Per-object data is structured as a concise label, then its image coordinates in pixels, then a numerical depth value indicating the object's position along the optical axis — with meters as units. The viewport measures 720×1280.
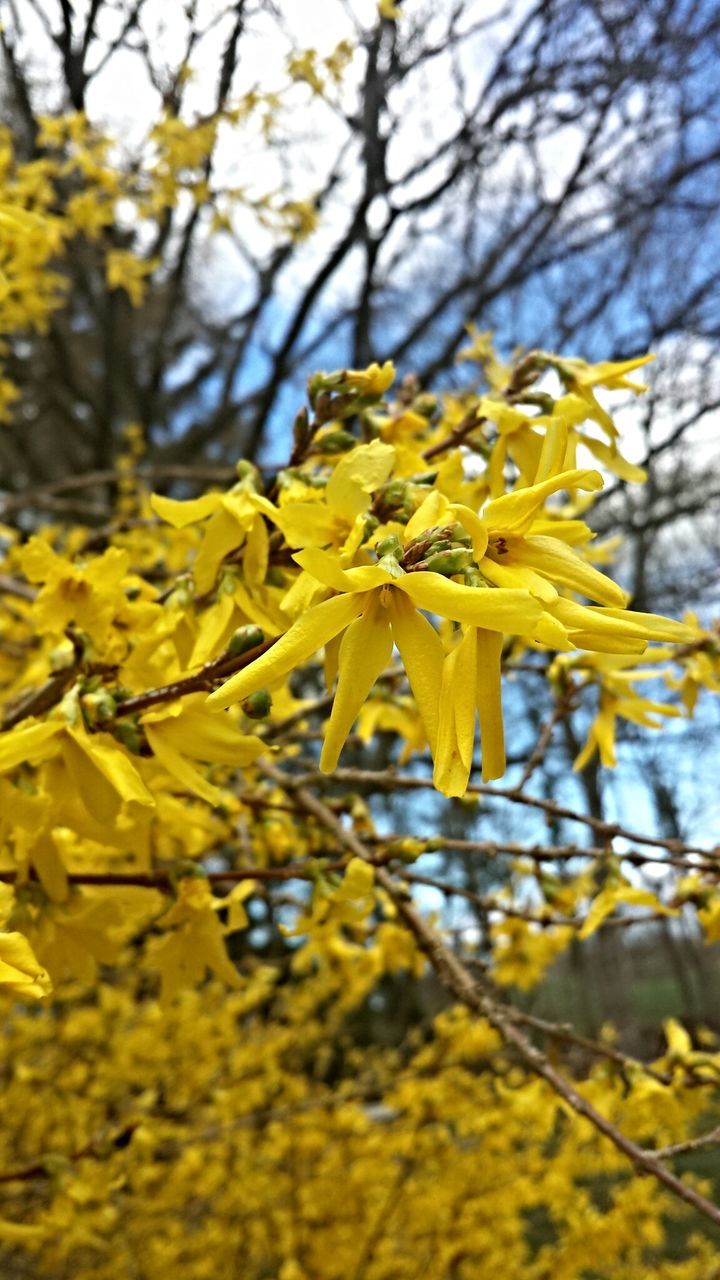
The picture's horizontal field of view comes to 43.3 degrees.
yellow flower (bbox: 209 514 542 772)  0.09
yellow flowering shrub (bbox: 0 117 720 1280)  0.10
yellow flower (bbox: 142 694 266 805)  0.13
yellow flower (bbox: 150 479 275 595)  0.14
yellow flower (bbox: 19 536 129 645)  0.15
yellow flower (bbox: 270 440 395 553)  0.11
